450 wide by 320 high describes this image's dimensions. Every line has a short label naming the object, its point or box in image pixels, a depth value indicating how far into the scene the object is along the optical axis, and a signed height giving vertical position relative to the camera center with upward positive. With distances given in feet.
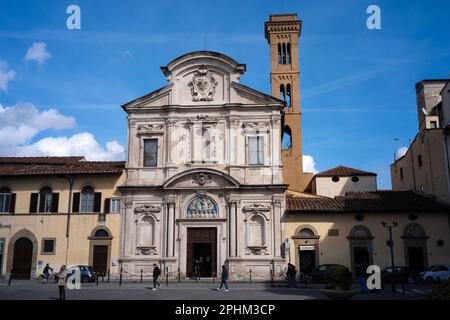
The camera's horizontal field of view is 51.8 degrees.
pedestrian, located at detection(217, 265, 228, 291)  85.39 -3.77
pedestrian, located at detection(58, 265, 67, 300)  65.82 -3.45
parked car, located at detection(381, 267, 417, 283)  104.01 -4.33
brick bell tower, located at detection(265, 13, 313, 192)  184.44 +72.90
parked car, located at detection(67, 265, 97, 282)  105.29 -4.18
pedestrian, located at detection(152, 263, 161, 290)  87.41 -3.48
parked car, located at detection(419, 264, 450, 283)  101.50 -4.02
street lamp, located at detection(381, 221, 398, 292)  99.24 +5.16
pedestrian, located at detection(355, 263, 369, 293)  81.82 -4.96
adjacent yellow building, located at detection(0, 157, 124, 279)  117.29 +9.49
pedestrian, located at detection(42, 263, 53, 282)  111.04 -3.94
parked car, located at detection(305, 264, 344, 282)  106.11 -3.99
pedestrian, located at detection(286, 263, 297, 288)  95.30 -3.97
